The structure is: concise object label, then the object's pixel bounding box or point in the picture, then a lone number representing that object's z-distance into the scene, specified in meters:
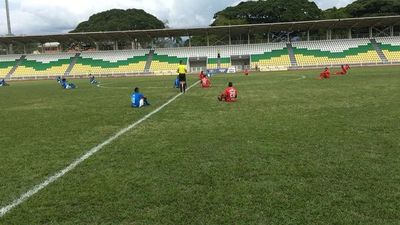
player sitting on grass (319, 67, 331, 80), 28.75
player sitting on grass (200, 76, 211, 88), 24.50
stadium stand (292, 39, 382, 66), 53.12
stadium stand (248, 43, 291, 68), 55.14
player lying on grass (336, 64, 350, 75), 33.53
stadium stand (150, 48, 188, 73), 55.31
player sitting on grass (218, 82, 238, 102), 15.88
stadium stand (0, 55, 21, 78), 57.71
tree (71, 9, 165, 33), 109.38
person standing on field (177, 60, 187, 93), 19.75
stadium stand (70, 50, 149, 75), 55.97
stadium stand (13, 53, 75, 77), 57.09
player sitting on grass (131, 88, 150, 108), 14.80
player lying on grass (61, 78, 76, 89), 29.58
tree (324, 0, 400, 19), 80.44
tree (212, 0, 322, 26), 88.44
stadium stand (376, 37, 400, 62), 52.47
